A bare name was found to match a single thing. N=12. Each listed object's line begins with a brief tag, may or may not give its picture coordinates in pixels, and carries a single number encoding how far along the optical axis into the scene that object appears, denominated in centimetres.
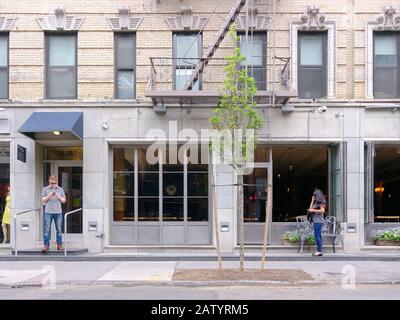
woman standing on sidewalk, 1543
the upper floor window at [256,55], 1720
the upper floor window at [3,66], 1731
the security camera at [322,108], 1672
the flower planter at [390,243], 1673
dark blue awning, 1580
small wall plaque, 1670
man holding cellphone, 1554
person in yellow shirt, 1715
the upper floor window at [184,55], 1720
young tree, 1252
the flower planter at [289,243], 1681
